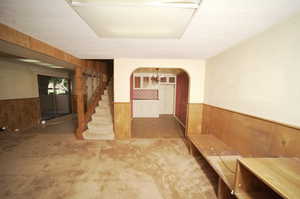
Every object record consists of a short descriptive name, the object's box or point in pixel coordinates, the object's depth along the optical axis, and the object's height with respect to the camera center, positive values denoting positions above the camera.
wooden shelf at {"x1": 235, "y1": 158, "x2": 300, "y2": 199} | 0.77 -0.64
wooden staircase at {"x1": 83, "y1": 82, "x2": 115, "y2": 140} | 3.19 -1.03
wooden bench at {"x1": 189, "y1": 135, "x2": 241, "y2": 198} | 1.38 -0.97
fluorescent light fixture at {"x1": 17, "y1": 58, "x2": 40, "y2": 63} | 3.40 +0.88
